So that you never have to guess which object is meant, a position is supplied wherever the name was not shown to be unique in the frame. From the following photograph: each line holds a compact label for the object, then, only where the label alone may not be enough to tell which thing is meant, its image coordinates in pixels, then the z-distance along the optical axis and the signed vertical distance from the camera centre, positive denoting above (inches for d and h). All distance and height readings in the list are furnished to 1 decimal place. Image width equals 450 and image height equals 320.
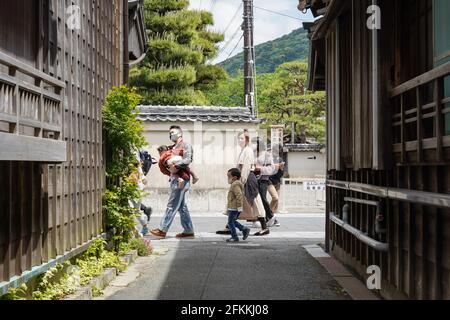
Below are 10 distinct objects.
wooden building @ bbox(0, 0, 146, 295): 212.2 +14.6
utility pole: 1082.7 +209.6
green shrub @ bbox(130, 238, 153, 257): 427.7 -57.0
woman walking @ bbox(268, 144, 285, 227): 614.2 -18.9
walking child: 496.4 -30.2
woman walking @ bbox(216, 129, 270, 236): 564.7 -19.7
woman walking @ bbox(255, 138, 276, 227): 589.9 -7.1
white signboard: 841.4 -27.7
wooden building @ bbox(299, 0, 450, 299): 208.1 +7.9
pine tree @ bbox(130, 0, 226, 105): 1197.7 +220.8
